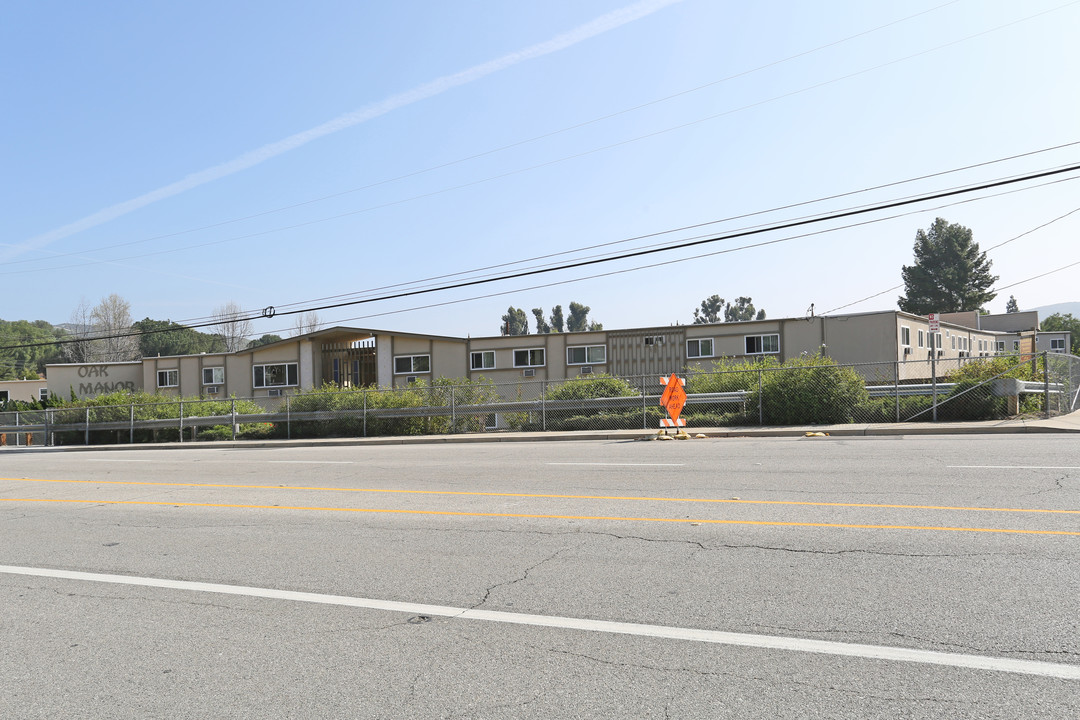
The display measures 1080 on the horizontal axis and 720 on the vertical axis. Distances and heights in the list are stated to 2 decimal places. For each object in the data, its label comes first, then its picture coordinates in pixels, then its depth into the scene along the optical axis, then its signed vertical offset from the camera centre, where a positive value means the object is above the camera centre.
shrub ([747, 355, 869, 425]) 19.95 -0.49
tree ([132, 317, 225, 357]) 105.19 +6.20
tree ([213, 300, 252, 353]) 100.59 +6.48
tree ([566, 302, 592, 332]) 167.45 +14.33
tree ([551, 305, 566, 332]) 166.38 +14.16
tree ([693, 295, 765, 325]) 155.62 +14.71
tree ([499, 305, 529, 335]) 155.12 +13.37
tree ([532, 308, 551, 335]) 161.25 +13.44
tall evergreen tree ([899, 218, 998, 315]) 86.19 +11.94
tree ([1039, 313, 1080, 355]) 109.44 +7.28
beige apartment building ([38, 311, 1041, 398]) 34.84 +1.41
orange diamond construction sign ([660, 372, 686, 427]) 19.31 -0.52
